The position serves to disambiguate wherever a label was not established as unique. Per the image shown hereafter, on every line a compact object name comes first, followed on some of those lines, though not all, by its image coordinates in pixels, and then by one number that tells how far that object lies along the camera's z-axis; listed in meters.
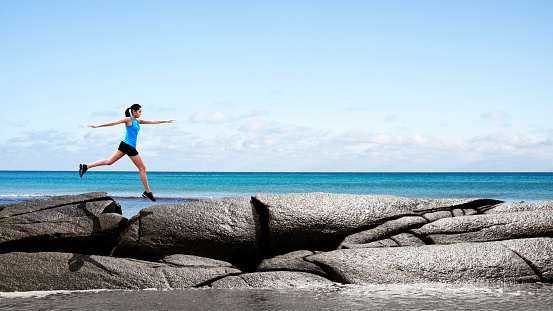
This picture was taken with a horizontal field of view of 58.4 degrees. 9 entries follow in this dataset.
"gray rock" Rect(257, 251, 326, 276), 8.92
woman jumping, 9.55
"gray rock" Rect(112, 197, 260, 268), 9.81
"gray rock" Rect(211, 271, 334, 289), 8.49
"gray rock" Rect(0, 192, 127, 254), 9.91
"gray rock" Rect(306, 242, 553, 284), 8.68
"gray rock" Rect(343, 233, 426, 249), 9.72
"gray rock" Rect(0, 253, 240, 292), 8.76
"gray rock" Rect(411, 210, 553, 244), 9.84
